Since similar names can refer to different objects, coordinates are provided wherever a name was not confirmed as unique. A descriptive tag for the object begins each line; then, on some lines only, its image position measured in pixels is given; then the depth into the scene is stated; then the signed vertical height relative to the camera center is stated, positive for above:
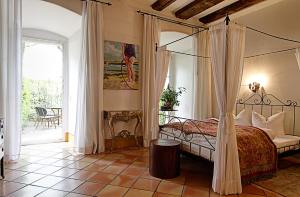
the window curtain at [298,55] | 4.14 +0.81
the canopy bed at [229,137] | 2.83 -0.60
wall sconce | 5.08 +0.25
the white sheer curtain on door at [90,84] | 4.44 +0.25
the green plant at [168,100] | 6.04 -0.09
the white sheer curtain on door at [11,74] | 3.71 +0.37
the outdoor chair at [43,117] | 5.71 -0.57
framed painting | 4.77 +0.69
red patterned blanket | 3.10 -0.79
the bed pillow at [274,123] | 4.28 -0.50
